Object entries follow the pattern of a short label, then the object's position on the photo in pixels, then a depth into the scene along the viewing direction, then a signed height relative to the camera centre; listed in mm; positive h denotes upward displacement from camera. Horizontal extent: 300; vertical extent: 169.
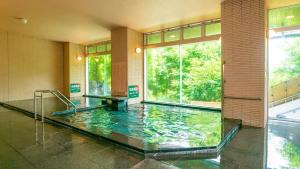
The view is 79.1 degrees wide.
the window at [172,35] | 6911 +1791
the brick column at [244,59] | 4141 +526
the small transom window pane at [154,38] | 7418 +1801
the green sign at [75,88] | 9922 -359
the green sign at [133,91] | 7141 -392
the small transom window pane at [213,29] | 5938 +1749
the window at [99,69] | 9602 +674
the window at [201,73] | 6477 +309
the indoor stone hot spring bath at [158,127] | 2734 -986
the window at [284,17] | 4473 +1651
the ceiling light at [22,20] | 5824 +2006
